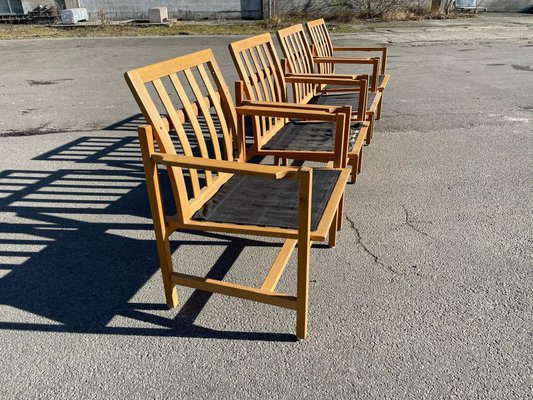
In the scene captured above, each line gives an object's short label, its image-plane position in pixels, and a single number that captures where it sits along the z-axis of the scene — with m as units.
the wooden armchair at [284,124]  3.11
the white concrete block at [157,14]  18.34
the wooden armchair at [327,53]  4.79
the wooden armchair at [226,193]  1.99
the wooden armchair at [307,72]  4.14
